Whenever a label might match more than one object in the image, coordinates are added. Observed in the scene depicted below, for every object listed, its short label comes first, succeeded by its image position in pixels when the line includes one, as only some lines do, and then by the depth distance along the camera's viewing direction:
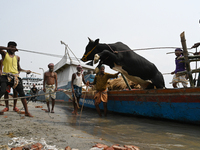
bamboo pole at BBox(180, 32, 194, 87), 3.84
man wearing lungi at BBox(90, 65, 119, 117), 5.48
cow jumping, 4.69
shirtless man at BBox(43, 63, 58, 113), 5.99
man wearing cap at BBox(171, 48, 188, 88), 5.01
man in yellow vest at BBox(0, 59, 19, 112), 4.32
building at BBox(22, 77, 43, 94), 39.31
